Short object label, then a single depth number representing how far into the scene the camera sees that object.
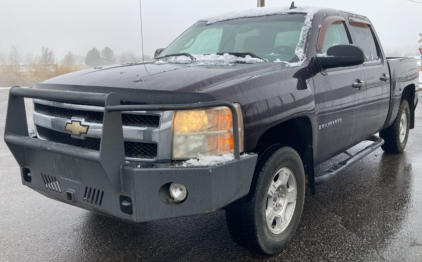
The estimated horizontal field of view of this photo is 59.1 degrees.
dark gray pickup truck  2.06
